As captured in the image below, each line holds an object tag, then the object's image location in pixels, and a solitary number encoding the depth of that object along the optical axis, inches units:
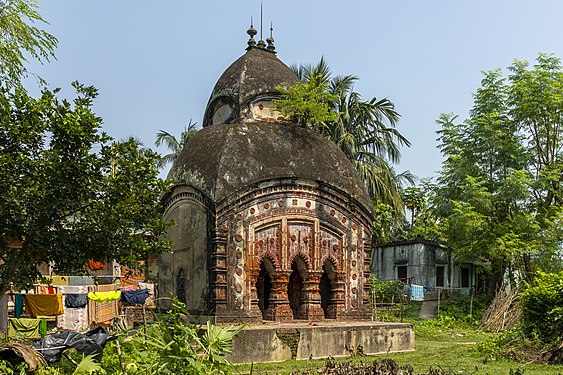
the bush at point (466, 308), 860.0
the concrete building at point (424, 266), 1035.9
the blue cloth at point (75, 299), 740.0
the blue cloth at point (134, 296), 784.9
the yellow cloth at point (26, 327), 597.9
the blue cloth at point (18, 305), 687.1
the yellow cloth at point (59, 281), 781.7
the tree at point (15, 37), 390.6
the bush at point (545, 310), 472.7
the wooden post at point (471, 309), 866.1
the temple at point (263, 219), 516.4
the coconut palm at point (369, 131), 1027.9
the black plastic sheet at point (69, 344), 364.5
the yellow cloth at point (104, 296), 676.5
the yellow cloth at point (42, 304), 687.1
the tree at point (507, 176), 858.1
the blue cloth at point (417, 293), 955.3
